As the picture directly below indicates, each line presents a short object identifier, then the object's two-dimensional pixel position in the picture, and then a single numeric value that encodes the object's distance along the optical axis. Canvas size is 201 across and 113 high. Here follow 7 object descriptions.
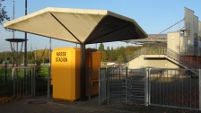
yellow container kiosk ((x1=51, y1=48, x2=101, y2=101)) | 10.71
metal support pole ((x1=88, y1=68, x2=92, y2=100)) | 11.24
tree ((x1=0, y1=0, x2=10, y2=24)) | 14.03
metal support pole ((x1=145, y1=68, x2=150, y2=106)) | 9.83
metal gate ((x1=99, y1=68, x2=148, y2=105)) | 10.10
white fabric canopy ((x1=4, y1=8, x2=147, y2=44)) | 8.55
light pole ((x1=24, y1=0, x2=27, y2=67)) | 19.61
